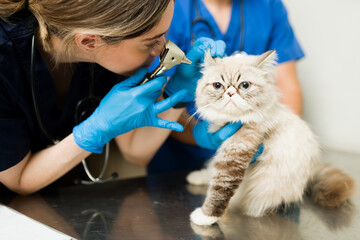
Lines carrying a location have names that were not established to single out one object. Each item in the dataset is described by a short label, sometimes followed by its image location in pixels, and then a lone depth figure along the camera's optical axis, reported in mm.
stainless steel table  998
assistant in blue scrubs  1565
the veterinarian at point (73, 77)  953
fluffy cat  1031
